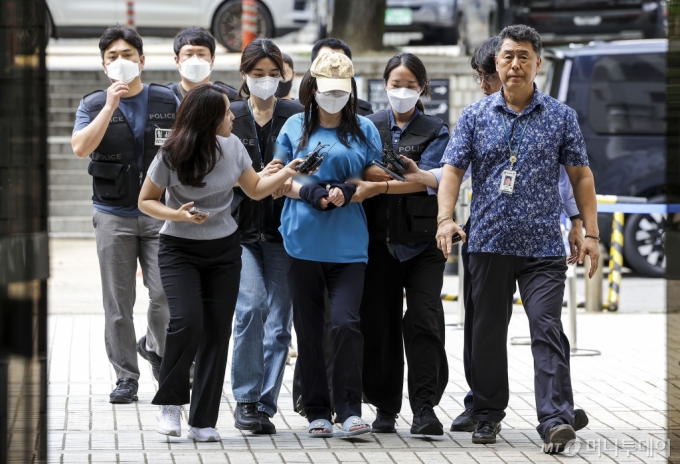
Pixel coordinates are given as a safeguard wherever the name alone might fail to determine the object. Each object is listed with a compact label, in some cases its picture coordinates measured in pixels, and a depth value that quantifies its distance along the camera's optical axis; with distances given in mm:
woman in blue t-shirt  11398
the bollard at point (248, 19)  30906
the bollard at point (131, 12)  37469
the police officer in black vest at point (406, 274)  11852
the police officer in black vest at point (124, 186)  13219
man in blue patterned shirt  11187
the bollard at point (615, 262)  21672
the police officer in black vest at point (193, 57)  13898
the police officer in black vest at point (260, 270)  11969
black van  26125
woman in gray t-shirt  11141
